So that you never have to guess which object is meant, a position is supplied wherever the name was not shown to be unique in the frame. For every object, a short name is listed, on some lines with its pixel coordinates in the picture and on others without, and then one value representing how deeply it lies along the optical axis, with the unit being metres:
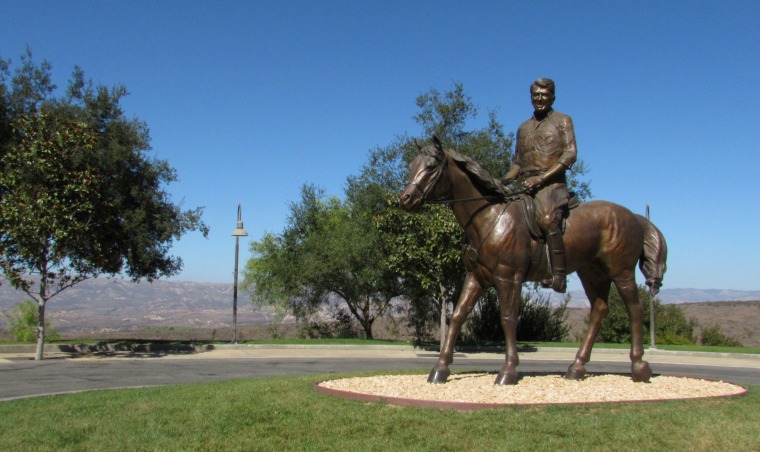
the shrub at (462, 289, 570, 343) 31.09
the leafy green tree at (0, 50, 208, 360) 20.44
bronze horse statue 8.70
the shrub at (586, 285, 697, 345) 30.44
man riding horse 8.91
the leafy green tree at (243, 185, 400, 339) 29.44
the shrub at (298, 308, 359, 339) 34.75
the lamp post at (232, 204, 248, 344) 26.11
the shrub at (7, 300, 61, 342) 28.34
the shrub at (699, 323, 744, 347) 31.13
